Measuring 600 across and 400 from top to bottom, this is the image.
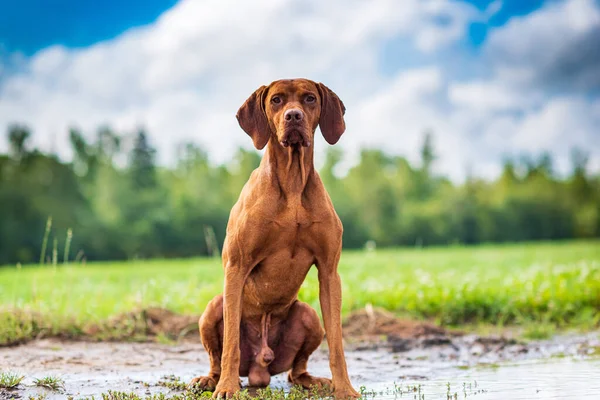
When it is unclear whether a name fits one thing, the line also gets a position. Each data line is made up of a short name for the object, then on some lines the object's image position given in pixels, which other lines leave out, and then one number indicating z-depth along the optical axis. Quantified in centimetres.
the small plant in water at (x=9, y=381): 559
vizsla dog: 524
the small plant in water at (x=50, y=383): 567
